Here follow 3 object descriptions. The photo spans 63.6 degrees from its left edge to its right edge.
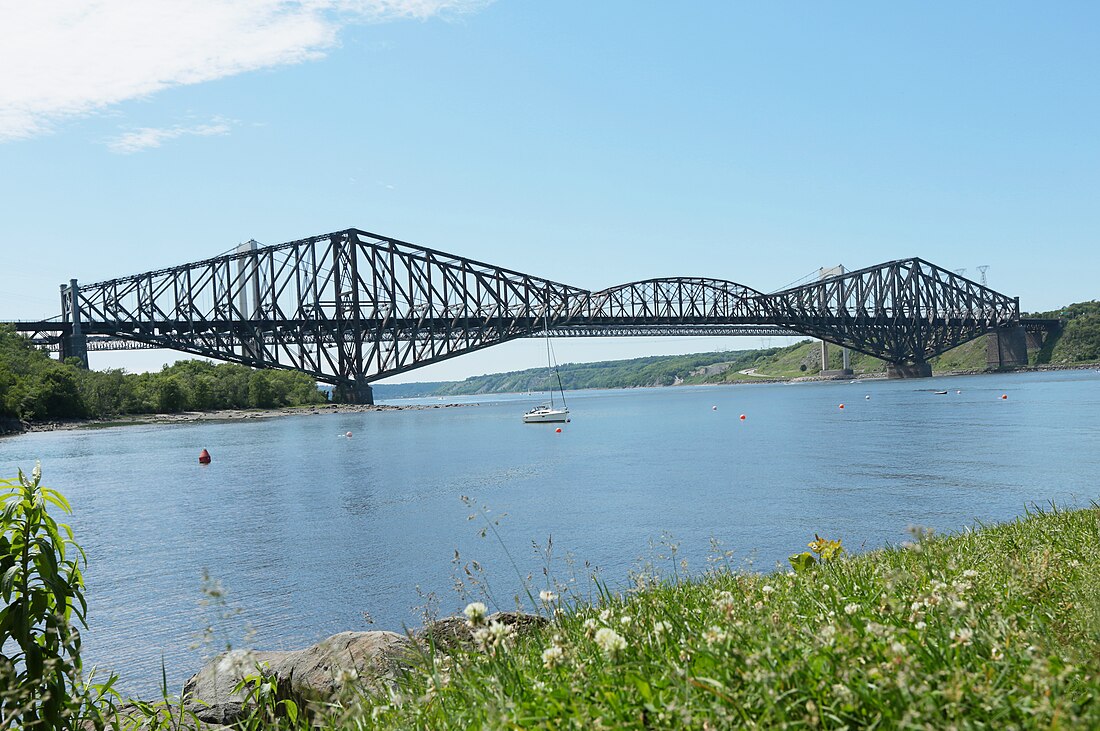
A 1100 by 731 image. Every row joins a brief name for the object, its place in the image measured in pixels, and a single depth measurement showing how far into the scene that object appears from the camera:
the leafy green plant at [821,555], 7.50
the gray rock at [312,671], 7.14
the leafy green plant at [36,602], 4.47
